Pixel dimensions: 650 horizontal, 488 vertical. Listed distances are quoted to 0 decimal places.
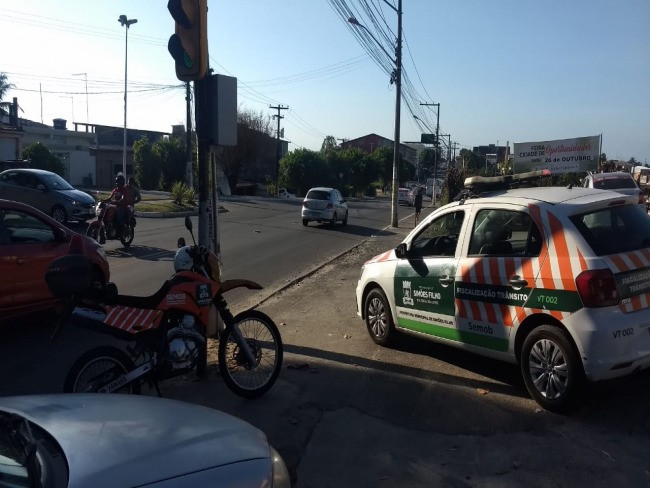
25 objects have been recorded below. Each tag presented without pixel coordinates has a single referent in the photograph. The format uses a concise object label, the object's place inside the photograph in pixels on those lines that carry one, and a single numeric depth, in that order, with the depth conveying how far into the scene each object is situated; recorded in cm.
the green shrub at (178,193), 3191
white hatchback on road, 2405
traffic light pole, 657
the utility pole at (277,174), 6297
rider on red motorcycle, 1545
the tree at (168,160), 5653
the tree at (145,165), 5688
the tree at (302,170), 6681
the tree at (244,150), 6294
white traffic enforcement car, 451
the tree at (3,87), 5434
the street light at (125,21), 3956
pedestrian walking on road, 2585
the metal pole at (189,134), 3034
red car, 680
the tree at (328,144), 7453
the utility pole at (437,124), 5859
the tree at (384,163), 8019
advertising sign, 1969
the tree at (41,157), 3878
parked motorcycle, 453
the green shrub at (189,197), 3216
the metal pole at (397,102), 2503
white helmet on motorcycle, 511
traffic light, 629
